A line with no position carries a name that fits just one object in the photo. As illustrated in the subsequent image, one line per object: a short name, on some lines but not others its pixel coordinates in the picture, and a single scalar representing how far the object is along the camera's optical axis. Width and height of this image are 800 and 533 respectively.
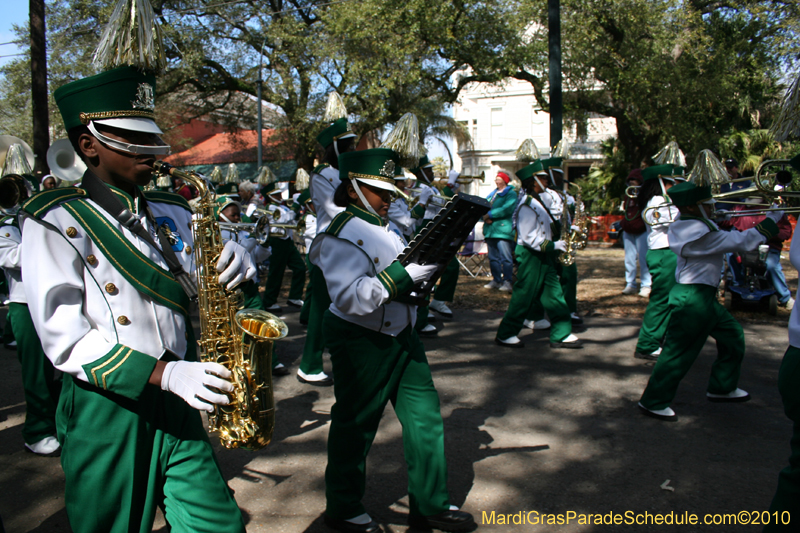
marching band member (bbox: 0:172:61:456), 4.47
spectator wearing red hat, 11.70
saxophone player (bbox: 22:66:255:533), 2.02
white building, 41.84
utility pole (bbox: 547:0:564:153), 9.31
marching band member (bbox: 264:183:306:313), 9.38
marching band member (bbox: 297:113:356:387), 5.81
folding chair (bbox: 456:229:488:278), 13.83
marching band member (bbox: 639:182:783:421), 4.91
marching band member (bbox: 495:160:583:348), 7.19
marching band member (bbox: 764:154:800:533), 2.51
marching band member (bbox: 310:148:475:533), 3.22
